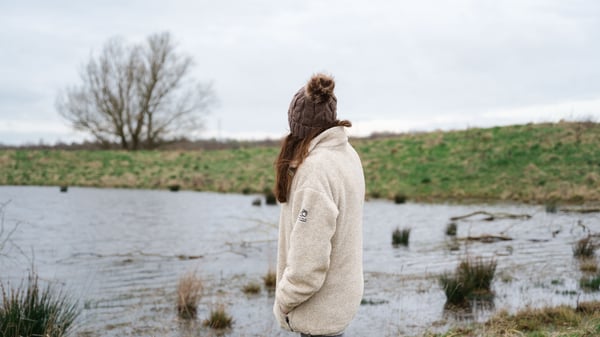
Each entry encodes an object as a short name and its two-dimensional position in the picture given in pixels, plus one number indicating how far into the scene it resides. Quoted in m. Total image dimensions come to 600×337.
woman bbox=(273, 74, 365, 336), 2.61
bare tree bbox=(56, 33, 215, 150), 40.12
